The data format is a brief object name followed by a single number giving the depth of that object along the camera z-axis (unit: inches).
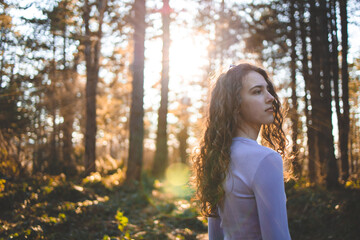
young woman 60.4
